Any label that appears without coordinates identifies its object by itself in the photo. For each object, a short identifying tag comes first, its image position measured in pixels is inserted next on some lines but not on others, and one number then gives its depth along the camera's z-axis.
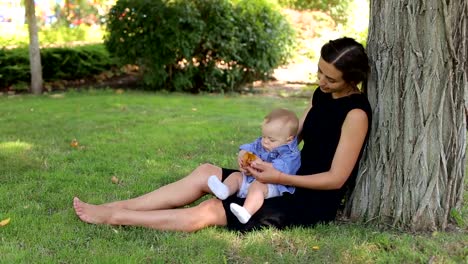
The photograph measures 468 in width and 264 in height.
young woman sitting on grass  3.29
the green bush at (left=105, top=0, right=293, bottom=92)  10.05
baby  3.46
